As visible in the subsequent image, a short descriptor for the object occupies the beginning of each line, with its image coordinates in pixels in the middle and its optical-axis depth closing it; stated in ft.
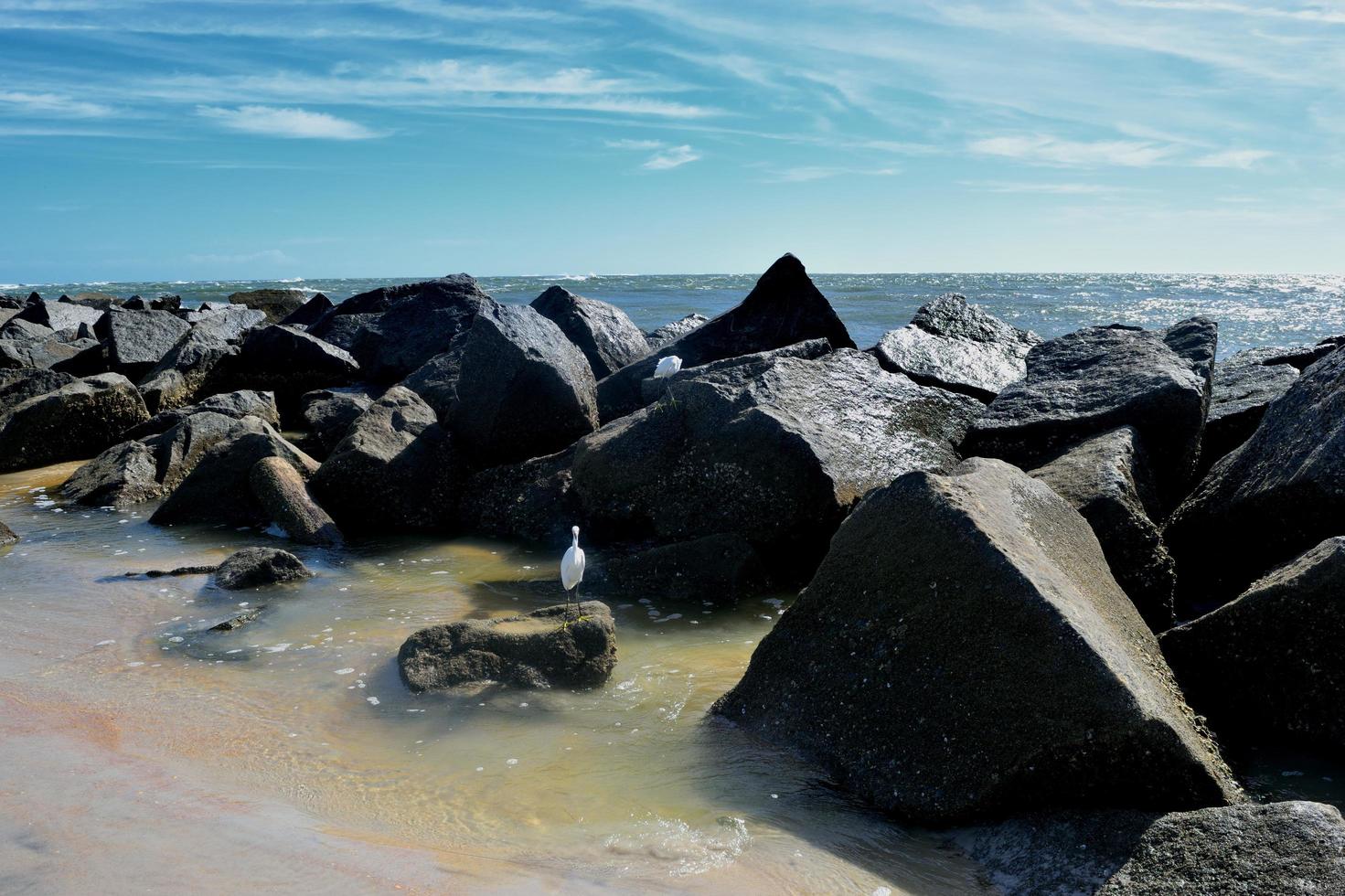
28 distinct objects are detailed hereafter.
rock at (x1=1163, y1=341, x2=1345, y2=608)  16.90
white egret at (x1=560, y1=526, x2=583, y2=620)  18.75
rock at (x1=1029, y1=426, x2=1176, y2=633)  17.65
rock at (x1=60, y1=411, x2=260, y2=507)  29.45
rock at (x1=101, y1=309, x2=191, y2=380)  46.14
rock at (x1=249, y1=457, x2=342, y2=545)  26.03
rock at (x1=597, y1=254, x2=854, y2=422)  33.55
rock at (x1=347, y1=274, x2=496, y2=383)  40.29
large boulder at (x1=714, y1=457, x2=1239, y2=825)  11.73
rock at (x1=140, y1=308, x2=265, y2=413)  39.11
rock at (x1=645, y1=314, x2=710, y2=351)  41.83
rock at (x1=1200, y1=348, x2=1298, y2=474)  25.22
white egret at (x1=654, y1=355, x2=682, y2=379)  29.37
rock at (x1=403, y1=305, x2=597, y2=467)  27.96
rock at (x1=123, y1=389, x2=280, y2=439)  33.96
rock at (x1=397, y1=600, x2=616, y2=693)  16.67
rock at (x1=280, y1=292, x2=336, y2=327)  60.25
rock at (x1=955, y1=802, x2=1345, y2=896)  10.08
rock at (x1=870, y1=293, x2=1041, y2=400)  30.40
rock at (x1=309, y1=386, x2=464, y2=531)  26.94
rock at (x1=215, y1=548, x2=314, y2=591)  21.79
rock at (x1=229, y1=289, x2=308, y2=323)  90.21
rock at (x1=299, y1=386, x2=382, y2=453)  33.30
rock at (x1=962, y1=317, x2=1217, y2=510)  21.88
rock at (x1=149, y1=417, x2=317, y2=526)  27.40
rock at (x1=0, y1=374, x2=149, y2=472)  34.63
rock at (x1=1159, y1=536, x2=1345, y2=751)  13.57
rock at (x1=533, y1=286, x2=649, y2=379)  37.68
